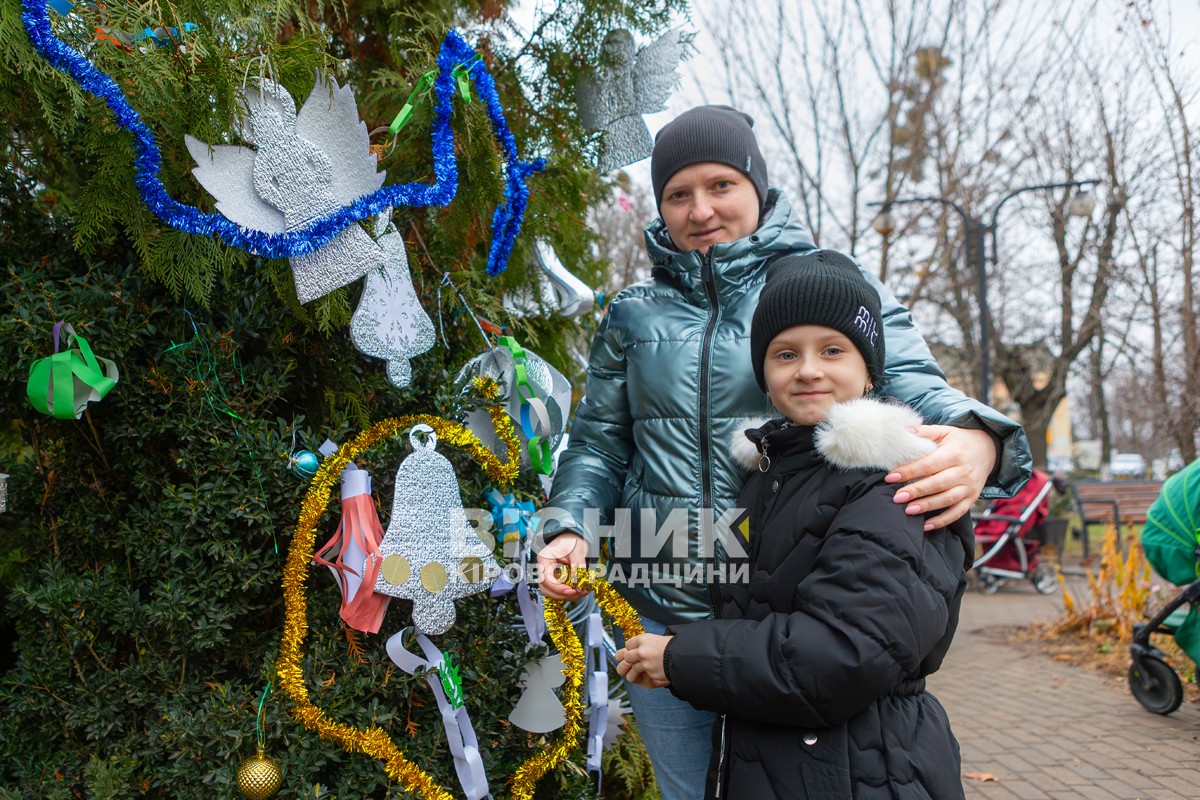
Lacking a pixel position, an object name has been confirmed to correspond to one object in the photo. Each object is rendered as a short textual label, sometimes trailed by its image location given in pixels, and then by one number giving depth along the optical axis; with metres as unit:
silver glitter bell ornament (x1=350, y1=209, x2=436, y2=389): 1.92
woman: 1.79
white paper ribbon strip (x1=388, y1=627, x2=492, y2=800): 1.98
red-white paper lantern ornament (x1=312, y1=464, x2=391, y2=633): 1.95
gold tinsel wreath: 1.91
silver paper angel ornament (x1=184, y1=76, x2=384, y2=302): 1.76
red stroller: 8.33
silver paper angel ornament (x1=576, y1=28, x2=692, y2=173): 2.60
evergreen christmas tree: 1.76
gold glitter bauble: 1.82
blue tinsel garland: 1.64
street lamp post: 9.33
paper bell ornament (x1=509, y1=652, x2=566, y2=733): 2.15
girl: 1.37
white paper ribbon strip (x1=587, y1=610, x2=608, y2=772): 2.42
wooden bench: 11.02
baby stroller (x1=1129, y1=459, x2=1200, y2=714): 4.05
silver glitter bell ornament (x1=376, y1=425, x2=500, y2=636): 1.98
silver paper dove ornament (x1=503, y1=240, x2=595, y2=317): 2.72
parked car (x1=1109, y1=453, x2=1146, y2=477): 28.06
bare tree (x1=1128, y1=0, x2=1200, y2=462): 6.64
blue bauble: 1.98
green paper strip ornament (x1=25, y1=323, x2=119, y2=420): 1.82
